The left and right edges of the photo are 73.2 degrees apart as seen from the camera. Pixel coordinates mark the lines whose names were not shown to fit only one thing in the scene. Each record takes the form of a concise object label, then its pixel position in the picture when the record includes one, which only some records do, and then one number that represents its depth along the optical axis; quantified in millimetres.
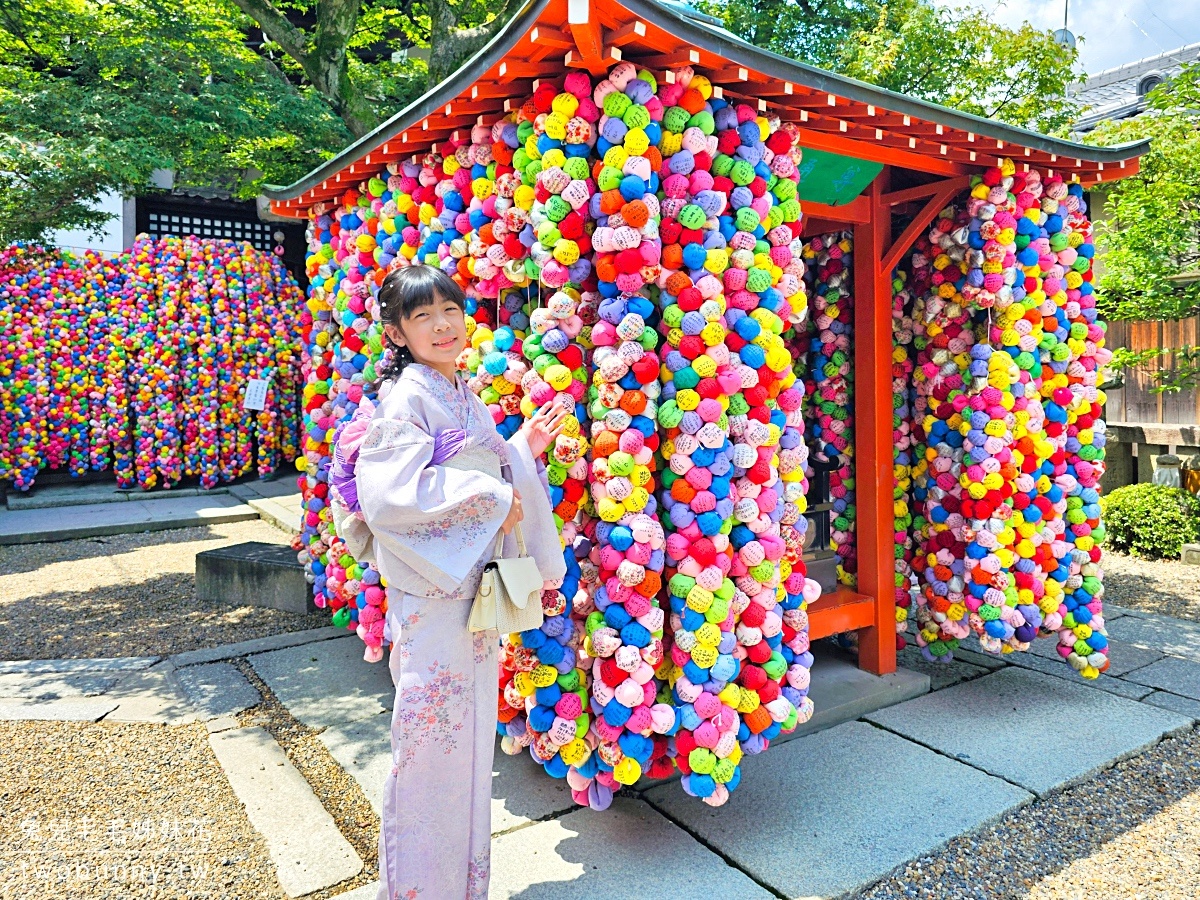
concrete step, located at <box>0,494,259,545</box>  7871
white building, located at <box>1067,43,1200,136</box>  11138
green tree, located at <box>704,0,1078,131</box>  7828
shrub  6855
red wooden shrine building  2467
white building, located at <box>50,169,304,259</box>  10102
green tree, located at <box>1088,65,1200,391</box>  6664
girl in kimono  2053
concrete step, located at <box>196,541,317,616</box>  5461
